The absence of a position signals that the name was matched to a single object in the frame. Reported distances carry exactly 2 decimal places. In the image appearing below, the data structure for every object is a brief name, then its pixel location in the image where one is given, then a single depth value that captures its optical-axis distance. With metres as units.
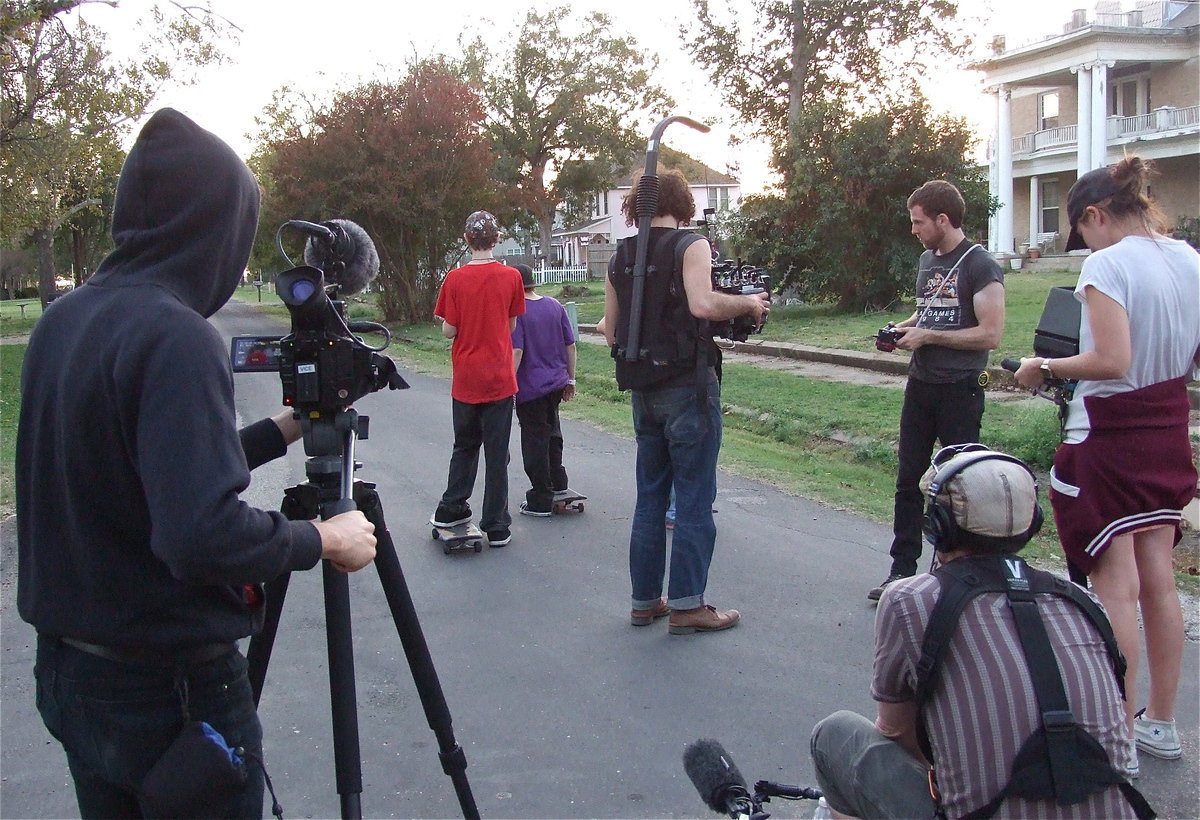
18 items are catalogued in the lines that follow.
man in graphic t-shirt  4.71
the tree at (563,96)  49.84
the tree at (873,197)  19.22
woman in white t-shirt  3.49
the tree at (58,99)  16.08
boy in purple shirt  6.73
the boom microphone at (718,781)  2.71
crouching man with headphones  2.11
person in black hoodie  1.83
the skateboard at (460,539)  5.99
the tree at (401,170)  26.56
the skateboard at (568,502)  6.89
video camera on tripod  2.51
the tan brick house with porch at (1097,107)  32.03
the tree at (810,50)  26.23
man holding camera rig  4.45
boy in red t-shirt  6.04
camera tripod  2.49
